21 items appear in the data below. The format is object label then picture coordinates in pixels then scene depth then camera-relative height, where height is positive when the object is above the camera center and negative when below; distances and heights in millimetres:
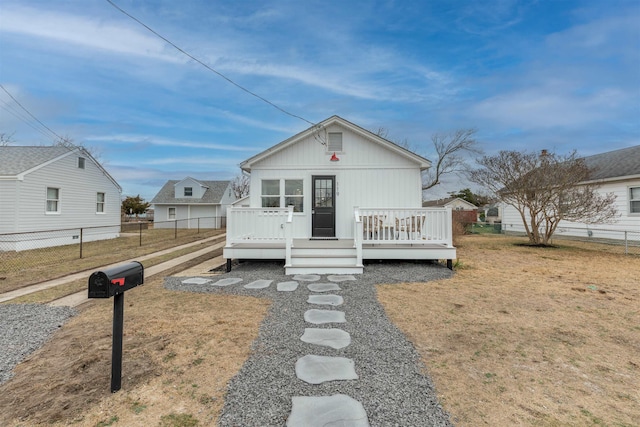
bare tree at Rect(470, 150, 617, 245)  11203 +1397
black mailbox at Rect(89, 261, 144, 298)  2092 -475
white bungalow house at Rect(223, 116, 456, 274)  9070 +1362
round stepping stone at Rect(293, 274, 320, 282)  6330 -1340
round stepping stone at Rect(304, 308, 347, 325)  3957 -1416
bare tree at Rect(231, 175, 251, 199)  41344 +5007
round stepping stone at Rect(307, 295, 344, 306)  4754 -1398
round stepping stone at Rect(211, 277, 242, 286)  6082 -1378
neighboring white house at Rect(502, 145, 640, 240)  12406 +1437
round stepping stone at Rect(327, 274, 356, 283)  6332 -1343
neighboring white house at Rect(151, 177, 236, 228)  27078 +1493
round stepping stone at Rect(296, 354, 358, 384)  2517 -1414
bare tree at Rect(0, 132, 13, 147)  23859 +6964
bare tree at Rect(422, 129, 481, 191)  20750 +5147
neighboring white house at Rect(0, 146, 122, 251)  12016 +1226
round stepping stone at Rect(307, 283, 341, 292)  5594 -1372
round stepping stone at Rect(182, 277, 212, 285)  6207 -1386
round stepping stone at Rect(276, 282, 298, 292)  5621 -1375
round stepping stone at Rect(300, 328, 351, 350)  3254 -1425
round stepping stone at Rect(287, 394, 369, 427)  1928 -1397
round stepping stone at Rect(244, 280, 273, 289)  5828 -1382
